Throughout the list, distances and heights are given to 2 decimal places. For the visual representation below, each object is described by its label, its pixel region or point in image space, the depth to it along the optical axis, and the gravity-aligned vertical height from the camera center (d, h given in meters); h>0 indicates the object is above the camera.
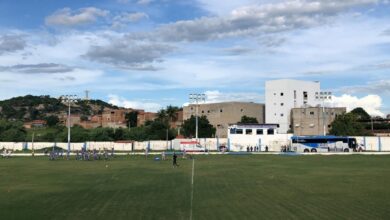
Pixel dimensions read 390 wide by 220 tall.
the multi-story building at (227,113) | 157.00 +10.24
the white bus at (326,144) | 87.19 -0.26
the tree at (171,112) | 181.75 +11.90
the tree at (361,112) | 174.52 +11.95
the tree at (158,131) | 132.36 +3.35
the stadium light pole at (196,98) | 106.00 +10.09
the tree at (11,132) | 121.61 +2.80
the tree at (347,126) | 114.69 +4.09
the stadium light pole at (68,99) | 89.88 +8.34
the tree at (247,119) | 149.88 +7.55
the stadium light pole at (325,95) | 113.62 +11.43
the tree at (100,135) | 118.61 +1.93
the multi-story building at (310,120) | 137.00 +6.60
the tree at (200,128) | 142.09 +4.54
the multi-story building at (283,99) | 146.38 +13.64
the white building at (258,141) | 99.69 +0.34
